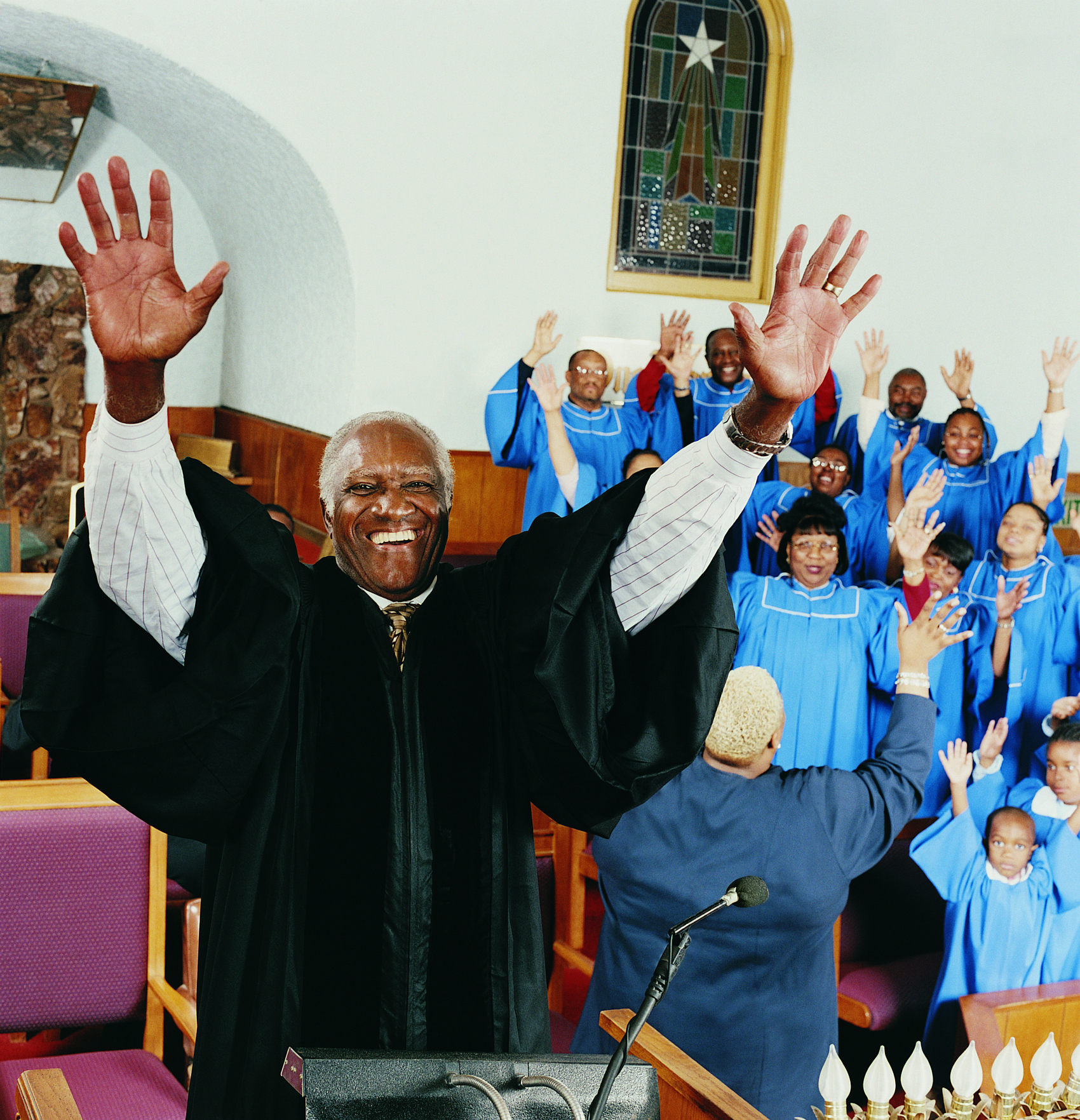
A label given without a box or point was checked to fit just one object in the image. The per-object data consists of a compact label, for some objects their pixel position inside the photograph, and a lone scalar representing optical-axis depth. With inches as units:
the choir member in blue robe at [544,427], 226.7
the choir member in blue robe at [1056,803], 128.4
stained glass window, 259.1
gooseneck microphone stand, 41.6
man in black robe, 49.5
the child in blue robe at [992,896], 125.0
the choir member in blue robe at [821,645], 168.7
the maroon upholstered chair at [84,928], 95.1
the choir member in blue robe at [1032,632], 190.9
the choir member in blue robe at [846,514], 212.4
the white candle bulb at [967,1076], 62.8
